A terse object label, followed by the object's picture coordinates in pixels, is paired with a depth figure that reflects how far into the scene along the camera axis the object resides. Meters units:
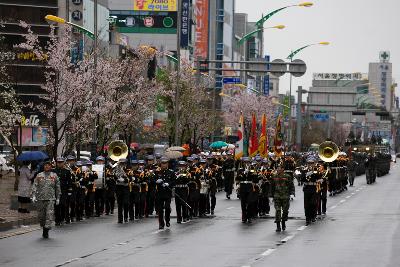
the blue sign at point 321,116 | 156.76
